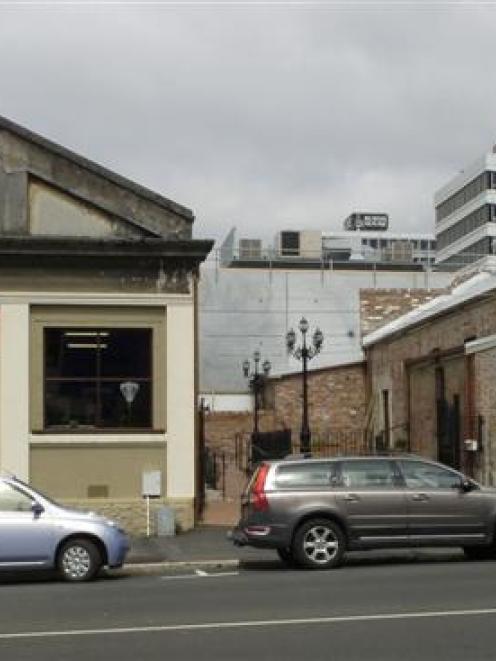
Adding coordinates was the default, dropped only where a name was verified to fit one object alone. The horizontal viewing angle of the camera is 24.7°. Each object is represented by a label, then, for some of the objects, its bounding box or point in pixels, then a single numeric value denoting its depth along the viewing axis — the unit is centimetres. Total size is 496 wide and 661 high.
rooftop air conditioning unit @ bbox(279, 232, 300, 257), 9469
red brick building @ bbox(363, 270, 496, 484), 2806
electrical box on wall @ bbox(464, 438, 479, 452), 2828
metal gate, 3731
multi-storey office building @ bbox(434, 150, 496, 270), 11962
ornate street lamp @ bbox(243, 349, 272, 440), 4319
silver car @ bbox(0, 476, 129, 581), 1520
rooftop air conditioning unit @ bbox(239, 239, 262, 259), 7888
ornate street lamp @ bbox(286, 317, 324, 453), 3319
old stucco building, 2130
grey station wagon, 1616
